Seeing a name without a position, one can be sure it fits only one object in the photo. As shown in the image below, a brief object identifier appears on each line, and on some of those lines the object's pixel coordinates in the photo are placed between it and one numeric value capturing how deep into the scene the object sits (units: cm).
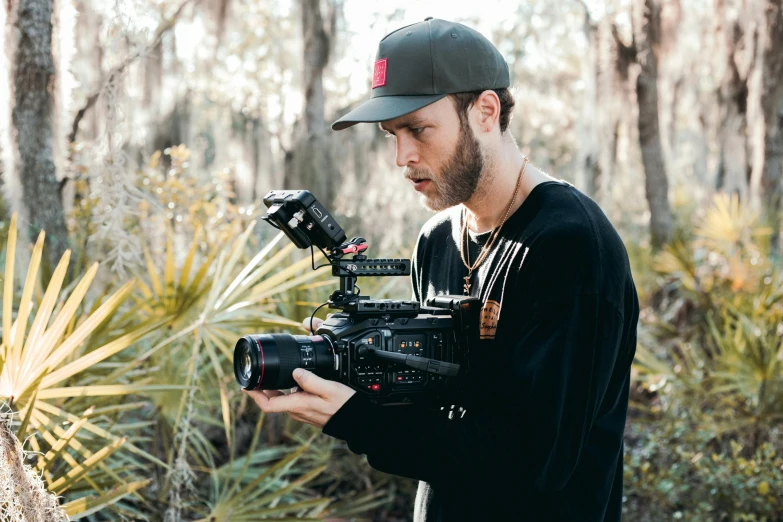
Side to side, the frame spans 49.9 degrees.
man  164
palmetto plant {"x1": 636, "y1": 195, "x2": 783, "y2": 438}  496
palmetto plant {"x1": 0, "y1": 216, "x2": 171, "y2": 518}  246
